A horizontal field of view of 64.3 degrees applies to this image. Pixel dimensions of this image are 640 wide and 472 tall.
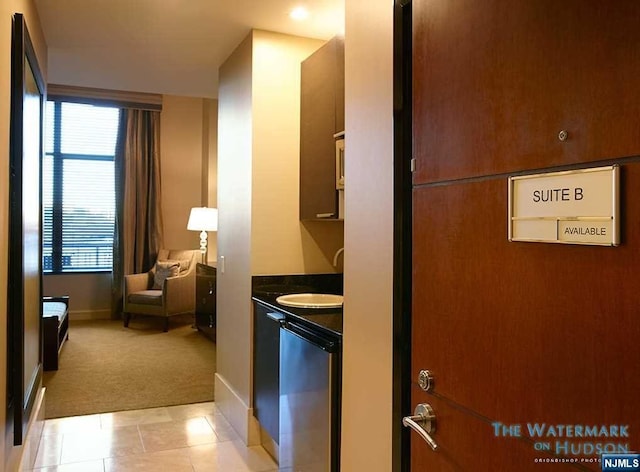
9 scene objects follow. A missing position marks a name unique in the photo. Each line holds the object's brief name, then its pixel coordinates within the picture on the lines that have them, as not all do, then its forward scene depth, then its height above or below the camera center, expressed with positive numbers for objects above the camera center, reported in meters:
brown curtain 7.04 +0.55
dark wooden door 0.75 -0.02
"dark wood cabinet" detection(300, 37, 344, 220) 2.82 +0.65
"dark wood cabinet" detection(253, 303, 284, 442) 2.76 -0.76
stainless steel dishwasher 2.06 -0.71
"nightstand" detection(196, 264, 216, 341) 5.65 -0.73
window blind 6.88 +0.68
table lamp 6.43 +0.20
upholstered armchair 6.25 -0.66
